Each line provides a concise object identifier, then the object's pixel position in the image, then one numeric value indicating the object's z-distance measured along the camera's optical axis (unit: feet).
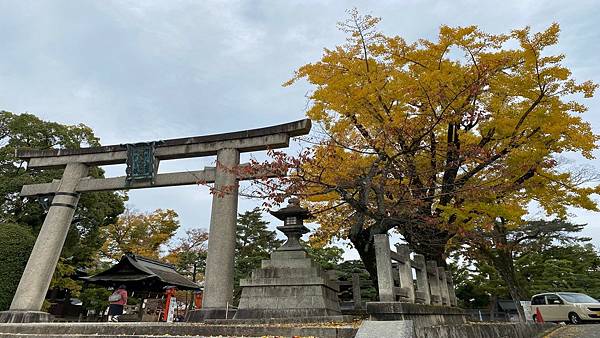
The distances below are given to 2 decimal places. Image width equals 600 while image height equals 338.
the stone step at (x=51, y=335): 18.45
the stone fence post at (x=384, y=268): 18.69
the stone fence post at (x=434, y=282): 27.61
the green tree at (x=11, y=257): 39.68
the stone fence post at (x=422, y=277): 24.88
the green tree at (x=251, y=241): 80.89
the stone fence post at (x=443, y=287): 30.04
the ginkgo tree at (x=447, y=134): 26.48
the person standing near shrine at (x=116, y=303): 43.27
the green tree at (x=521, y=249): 63.77
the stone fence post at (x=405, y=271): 21.26
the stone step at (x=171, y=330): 16.67
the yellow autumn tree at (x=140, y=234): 85.51
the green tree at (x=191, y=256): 95.72
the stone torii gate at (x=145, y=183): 33.86
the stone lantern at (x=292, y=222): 29.32
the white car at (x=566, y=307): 44.68
